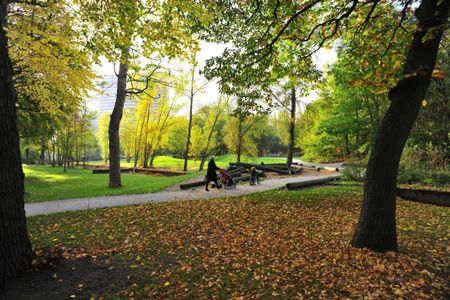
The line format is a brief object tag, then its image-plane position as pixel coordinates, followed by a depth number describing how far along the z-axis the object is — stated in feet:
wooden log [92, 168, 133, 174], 101.14
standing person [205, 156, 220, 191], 45.44
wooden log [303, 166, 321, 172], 86.96
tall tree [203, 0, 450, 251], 15.42
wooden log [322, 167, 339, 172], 82.82
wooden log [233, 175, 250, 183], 58.49
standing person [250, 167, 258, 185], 52.65
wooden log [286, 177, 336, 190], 44.62
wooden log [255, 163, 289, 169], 80.25
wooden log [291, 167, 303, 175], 74.55
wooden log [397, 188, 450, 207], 32.53
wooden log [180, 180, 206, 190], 48.55
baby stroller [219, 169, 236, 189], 47.49
